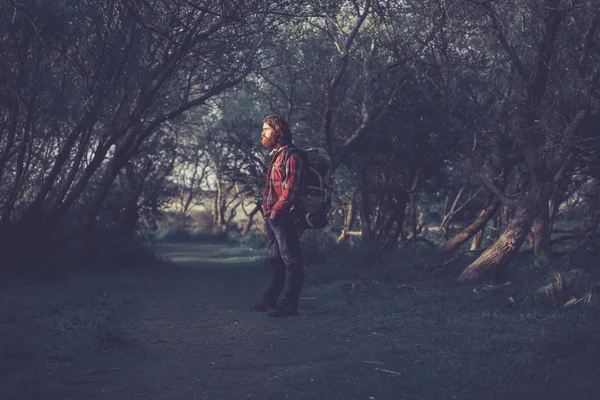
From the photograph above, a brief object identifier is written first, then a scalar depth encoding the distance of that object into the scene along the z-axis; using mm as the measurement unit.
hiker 7812
